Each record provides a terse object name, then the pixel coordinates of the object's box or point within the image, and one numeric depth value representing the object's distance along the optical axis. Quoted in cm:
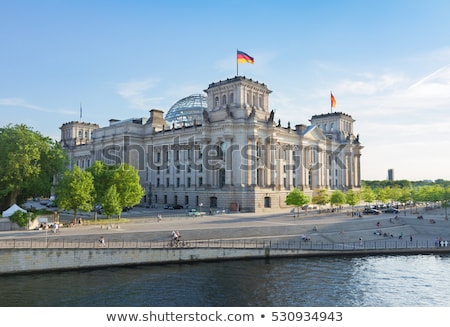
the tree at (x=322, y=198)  8569
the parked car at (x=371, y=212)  8406
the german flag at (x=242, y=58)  8062
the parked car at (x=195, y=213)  7100
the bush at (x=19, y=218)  4919
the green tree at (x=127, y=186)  6194
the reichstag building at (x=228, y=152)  8431
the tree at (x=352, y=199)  8344
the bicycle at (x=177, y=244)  4359
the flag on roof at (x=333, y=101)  11742
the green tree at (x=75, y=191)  5434
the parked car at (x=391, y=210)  8769
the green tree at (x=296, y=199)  7469
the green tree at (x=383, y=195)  10200
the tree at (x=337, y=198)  8450
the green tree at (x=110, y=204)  5494
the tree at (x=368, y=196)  9506
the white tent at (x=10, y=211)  5039
